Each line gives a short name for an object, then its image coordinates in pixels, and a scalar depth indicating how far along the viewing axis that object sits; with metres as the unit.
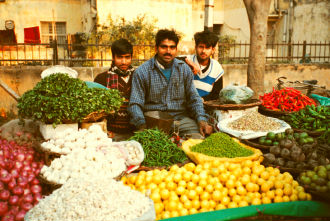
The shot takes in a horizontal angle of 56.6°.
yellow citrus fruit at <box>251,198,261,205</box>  2.59
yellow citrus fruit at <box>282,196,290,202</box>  2.67
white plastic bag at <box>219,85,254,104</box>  4.47
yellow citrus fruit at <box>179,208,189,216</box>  2.51
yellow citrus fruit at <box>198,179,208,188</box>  2.79
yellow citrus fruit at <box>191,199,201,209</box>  2.63
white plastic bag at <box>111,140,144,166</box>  3.09
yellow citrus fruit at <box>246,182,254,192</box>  2.78
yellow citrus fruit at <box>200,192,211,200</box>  2.68
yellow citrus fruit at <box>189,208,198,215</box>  2.55
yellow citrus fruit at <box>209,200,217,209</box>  2.64
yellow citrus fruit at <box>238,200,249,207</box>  2.60
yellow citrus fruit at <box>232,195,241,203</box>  2.65
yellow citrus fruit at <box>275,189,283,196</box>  2.71
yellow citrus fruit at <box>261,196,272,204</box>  2.63
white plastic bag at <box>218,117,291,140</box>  3.90
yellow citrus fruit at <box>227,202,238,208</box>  2.56
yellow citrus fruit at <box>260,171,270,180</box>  2.93
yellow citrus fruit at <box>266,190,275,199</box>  2.70
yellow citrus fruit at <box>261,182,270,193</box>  2.78
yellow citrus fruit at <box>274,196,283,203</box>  2.65
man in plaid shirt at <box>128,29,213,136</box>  4.18
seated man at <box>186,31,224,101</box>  4.79
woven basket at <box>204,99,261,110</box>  4.38
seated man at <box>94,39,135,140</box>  4.40
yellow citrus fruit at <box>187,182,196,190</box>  2.77
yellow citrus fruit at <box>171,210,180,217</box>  2.50
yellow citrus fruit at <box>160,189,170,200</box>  2.68
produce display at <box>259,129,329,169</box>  3.22
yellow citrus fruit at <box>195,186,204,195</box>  2.73
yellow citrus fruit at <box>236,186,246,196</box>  2.74
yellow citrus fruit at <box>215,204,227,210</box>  2.59
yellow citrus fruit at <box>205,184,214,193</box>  2.74
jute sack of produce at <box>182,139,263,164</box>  3.30
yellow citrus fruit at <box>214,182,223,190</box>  2.76
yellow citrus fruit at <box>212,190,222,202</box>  2.67
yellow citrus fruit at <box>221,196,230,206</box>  2.65
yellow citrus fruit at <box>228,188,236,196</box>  2.73
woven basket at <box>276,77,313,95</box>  6.65
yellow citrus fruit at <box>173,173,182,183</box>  2.84
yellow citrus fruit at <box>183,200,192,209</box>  2.61
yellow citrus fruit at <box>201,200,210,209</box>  2.61
